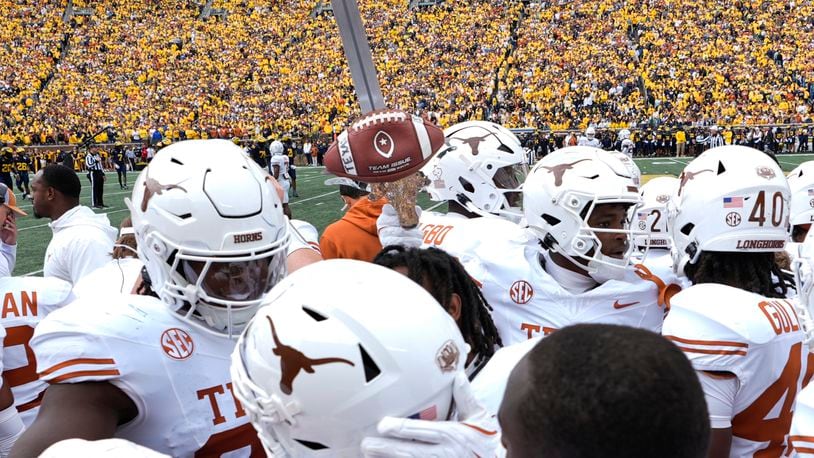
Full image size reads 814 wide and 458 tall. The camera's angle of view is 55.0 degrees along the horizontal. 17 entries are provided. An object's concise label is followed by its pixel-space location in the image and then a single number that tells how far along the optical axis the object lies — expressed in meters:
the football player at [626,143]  17.63
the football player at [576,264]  3.00
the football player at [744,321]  2.12
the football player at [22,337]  3.08
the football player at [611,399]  1.05
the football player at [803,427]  1.70
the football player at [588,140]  15.90
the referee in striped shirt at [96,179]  16.22
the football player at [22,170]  19.66
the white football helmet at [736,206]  2.63
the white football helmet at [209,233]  2.10
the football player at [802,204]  4.57
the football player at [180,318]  1.89
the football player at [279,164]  14.29
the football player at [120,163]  20.89
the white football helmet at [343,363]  1.35
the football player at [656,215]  4.62
